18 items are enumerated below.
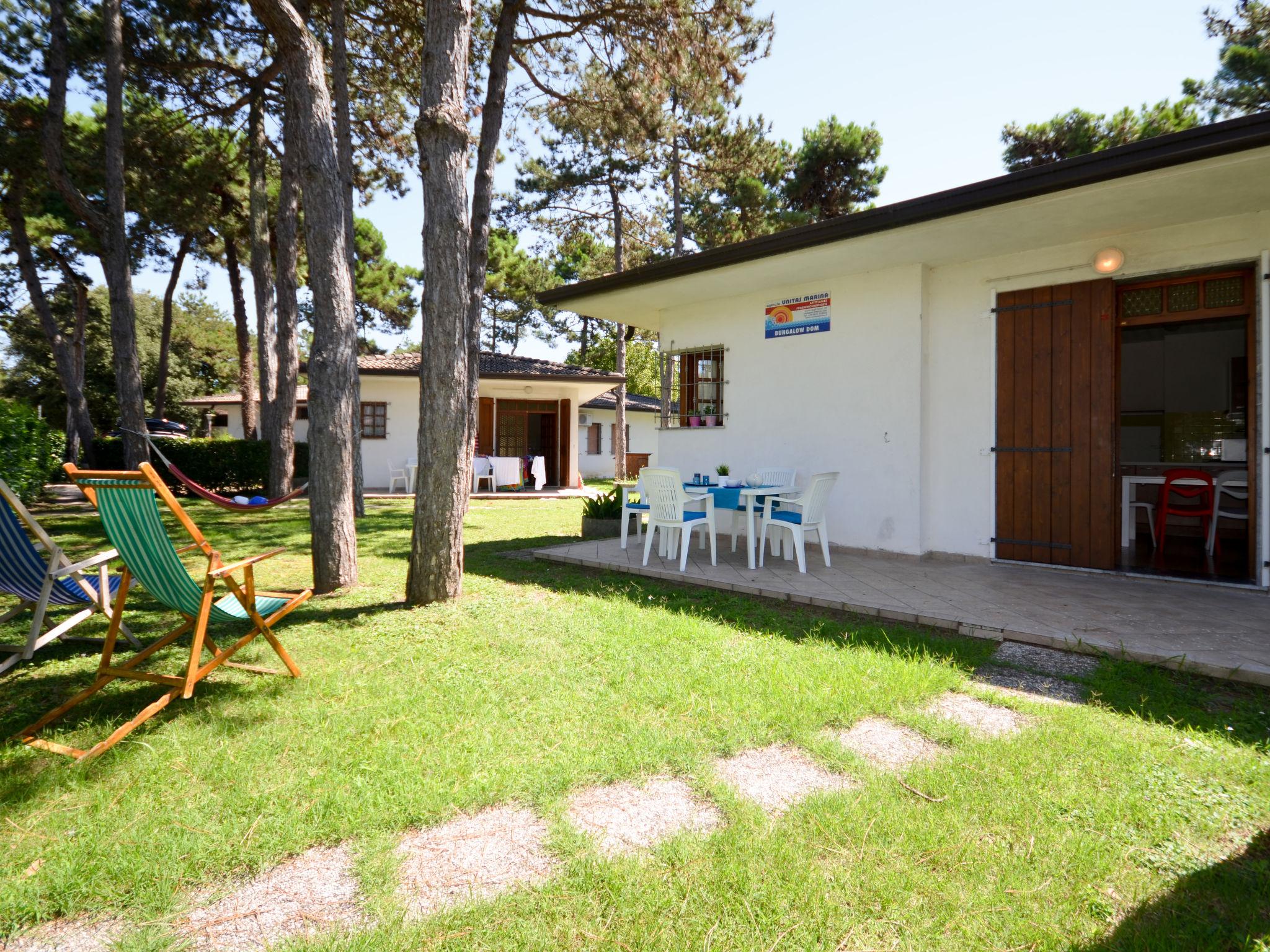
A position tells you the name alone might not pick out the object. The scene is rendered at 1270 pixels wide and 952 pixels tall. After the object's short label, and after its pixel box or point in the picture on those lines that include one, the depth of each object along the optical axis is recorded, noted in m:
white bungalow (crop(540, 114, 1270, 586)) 4.82
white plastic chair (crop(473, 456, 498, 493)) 14.08
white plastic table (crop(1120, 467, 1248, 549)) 6.34
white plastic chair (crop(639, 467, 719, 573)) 5.75
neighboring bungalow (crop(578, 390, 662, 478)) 21.62
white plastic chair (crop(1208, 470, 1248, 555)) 6.10
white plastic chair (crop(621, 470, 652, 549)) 6.32
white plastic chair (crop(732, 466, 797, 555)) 7.11
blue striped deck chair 2.82
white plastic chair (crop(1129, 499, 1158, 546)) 6.93
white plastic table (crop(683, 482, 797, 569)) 5.77
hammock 5.88
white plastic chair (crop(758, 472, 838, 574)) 5.64
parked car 16.74
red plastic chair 6.19
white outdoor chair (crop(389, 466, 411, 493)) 14.21
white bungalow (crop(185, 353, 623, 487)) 14.50
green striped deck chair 2.56
